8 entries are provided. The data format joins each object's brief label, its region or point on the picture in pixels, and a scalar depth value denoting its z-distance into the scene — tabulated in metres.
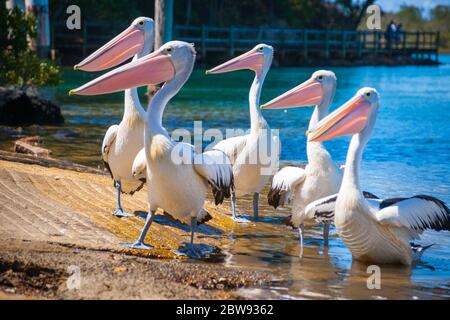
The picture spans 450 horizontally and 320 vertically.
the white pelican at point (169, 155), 5.42
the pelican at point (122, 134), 6.36
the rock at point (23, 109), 13.17
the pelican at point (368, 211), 5.43
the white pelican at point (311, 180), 6.04
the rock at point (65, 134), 11.93
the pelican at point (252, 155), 7.00
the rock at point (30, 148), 9.24
